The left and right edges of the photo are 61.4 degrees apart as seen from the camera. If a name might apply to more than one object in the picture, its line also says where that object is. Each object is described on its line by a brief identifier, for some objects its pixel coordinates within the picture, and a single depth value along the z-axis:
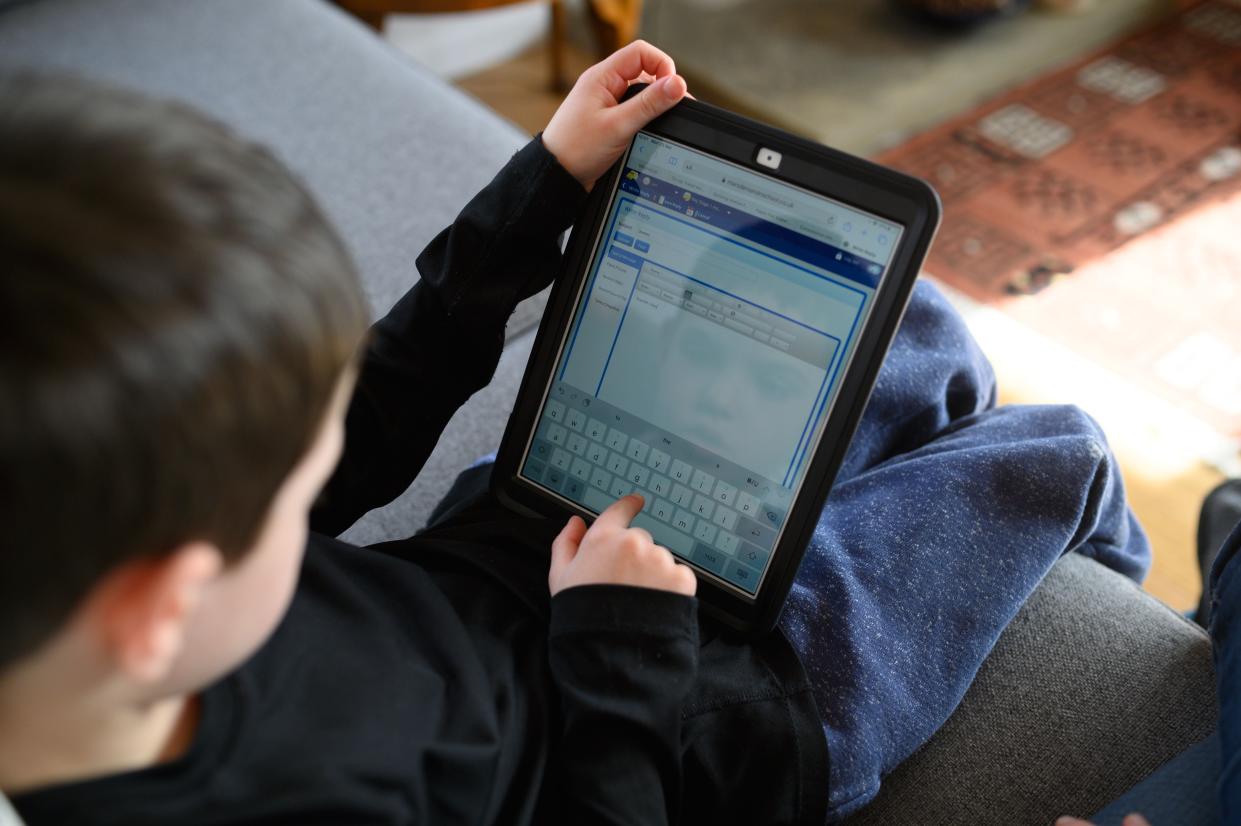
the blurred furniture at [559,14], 1.64
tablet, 0.58
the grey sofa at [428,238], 0.67
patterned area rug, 1.54
